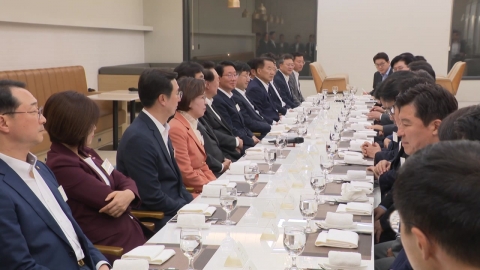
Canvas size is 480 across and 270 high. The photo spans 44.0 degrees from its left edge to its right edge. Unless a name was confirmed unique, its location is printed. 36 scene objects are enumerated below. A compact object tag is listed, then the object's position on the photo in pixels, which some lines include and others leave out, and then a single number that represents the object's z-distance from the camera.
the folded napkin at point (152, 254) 2.18
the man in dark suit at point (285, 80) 9.11
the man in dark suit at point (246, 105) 6.50
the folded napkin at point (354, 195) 3.04
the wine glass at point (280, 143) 4.42
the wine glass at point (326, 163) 3.43
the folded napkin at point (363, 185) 3.14
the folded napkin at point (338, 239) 2.33
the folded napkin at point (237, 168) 3.76
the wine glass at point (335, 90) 8.58
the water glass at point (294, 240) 2.01
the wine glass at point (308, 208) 2.50
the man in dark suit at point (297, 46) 13.30
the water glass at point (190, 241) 2.01
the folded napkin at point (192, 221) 2.61
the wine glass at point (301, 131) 5.10
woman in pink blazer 3.99
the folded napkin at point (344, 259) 2.08
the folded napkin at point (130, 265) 2.02
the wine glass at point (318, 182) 2.92
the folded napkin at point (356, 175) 3.55
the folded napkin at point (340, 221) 2.55
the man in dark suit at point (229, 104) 5.80
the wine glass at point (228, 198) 2.57
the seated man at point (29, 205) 2.16
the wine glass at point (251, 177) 3.16
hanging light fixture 10.64
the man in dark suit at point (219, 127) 5.23
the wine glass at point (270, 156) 3.68
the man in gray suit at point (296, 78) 9.86
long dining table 2.20
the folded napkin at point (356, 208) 2.79
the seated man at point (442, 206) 0.95
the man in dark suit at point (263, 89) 7.40
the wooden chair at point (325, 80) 11.54
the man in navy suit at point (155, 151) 3.35
